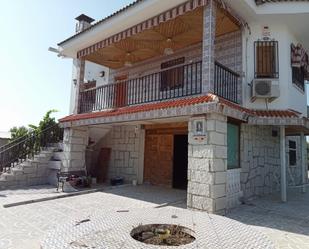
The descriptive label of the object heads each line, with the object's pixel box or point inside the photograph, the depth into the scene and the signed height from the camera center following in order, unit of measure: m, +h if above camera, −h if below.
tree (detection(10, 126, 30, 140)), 15.67 +1.06
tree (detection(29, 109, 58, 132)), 14.72 +1.58
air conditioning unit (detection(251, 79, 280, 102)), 9.67 +2.50
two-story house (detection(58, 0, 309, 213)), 7.99 +2.20
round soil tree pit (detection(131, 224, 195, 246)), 5.05 -1.59
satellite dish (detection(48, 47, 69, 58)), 14.52 +5.44
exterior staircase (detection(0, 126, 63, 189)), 12.27 -0.53
